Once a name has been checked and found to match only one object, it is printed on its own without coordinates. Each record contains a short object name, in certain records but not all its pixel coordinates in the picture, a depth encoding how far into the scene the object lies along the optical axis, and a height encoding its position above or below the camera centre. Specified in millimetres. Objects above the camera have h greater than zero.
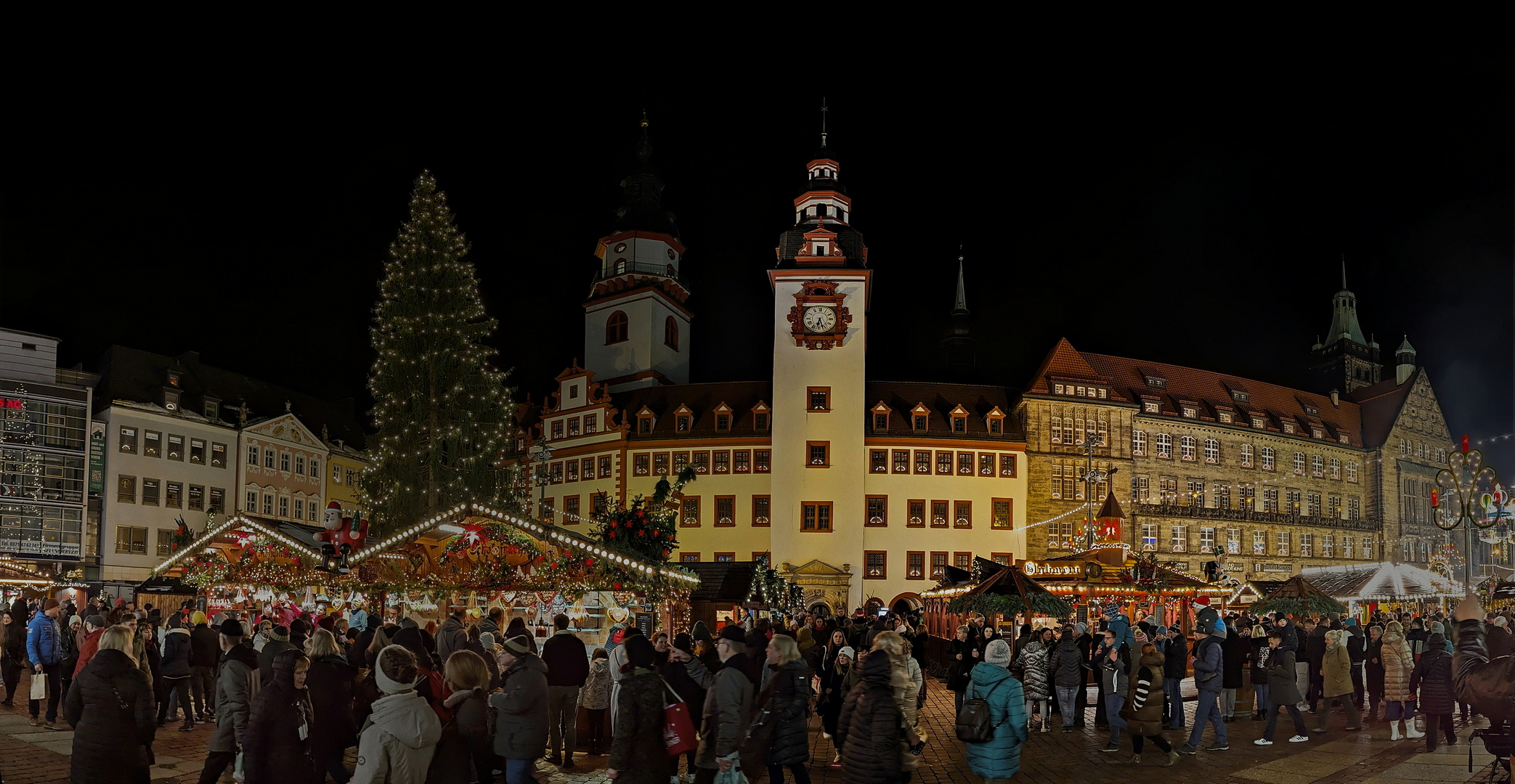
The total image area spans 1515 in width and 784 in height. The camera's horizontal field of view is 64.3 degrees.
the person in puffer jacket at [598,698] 13547 -1878
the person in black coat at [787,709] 9367 -1364
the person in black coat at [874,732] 7855 -1266
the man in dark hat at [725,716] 8852 -1352
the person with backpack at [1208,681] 14312 -1652
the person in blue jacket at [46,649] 15945 -1652
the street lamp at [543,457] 33238 +2227
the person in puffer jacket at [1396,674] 15047 -1616
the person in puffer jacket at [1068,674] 16781 -1871
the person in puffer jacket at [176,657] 14352 -1547
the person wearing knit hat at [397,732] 6129 -1028
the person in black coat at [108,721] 7957 -1287
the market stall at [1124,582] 28562 -993
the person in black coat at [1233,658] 15281 -1478
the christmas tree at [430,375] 32969 +4315
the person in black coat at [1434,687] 13914 -1658
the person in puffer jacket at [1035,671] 15719 -1718
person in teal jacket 8375 -1271
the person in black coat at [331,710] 8023 -1210
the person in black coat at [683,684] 10367 -1286
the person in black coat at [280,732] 7855 -1341
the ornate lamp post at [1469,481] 26125 +1438
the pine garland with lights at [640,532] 19625 +21
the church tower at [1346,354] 95125 +15078
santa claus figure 18719 -139
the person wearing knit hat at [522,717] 8578 -1322
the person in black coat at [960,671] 14828 -1630
